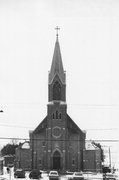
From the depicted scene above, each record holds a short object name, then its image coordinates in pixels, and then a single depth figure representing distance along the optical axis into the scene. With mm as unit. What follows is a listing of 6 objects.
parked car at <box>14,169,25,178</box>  55347
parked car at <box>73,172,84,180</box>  49125
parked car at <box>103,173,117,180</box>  42156
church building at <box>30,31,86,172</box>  77688
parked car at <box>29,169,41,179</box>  54500
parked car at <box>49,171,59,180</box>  52366
